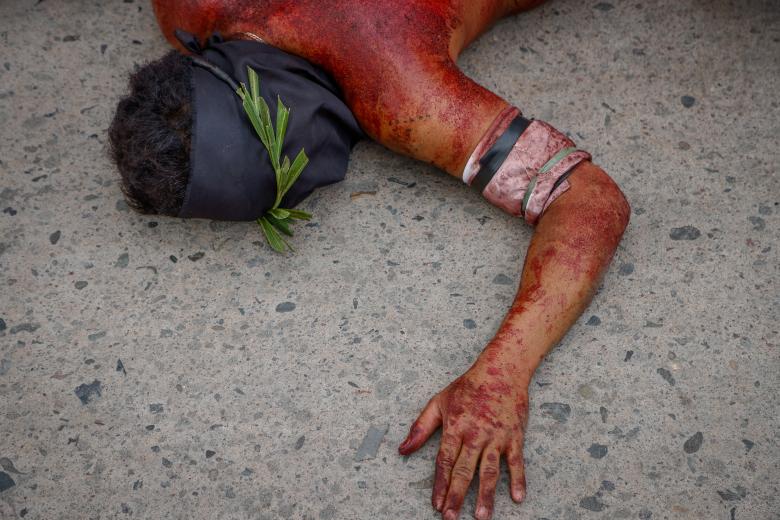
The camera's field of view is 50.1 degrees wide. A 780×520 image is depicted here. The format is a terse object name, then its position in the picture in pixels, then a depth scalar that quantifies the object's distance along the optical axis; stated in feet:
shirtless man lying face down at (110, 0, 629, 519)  6.05
